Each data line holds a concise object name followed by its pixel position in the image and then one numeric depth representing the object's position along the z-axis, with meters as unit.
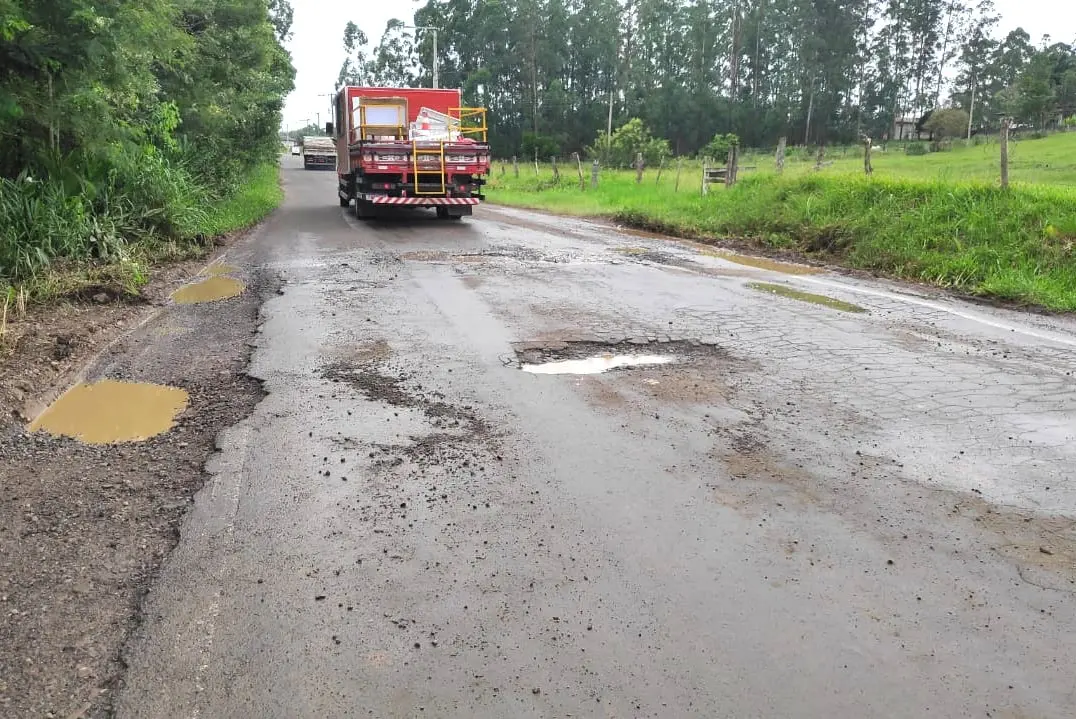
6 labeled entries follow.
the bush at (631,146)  48.31
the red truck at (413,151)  16.77
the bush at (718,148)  47.08
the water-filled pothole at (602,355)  6.27
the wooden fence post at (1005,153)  12.42
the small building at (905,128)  81.50
